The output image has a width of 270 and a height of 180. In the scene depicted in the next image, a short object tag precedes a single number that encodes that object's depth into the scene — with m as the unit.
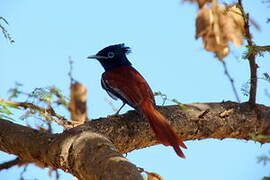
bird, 8.78
